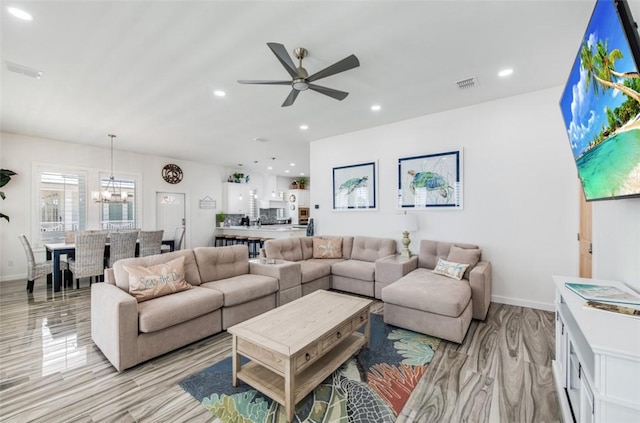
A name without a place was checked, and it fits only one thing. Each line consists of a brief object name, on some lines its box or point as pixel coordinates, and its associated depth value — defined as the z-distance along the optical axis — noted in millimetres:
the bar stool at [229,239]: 7984
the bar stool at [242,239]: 7435
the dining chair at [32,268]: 4357
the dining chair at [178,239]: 6449
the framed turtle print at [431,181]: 4148
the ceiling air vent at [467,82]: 3215
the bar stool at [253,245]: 7098
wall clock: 7488
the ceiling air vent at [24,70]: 2885
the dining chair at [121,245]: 4762
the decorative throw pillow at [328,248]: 4969
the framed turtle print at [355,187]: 5090
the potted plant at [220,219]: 8672
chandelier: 5413
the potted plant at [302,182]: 10823
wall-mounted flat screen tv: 1190
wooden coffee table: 1754
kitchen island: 6262
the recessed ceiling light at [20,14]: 2111
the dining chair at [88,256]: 4445
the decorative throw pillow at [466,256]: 3533
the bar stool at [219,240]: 8352
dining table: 4402
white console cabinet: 981
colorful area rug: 1756
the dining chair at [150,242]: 5152
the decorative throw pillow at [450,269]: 3418
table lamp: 4279
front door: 7441
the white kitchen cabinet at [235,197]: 8859
